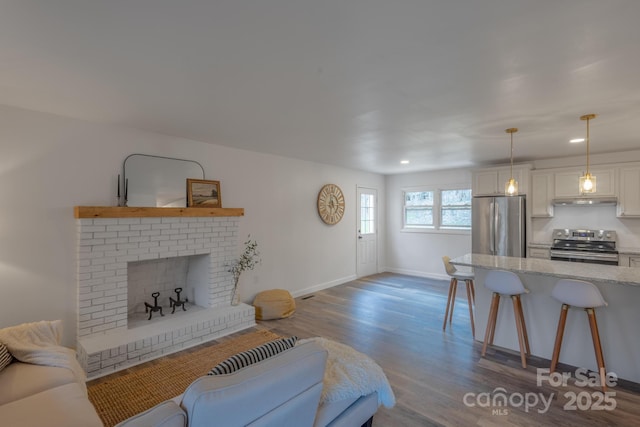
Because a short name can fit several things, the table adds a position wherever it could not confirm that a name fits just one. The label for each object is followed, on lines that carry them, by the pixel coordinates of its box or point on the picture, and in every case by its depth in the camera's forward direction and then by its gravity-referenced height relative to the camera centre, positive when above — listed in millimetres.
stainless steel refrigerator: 5047 -130
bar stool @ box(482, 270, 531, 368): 2940 -842
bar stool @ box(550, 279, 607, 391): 2531 -708
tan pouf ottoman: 4195 -1258
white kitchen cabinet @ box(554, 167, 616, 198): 4477 +568
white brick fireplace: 2961 -803
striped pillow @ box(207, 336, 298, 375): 1358 -685
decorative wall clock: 5723 +278
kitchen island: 2645 -957
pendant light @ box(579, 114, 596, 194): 2893 +372
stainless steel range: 4352 -434
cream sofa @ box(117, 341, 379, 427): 1084 -714
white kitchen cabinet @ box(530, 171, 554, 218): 4953 +422
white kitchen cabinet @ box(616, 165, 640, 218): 4293 +390
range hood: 4469 +269
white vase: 4139 -1105
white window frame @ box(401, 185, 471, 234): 6297 -47
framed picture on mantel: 3844 +313
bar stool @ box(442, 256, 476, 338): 3701 -819
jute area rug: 2289 -1462
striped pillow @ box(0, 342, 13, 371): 1892 -913
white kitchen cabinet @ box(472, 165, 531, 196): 5082 +695
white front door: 6730 -323
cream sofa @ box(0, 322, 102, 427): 1496 -1011
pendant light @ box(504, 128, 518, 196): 3378 +379
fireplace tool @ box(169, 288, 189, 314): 3789 -1099
